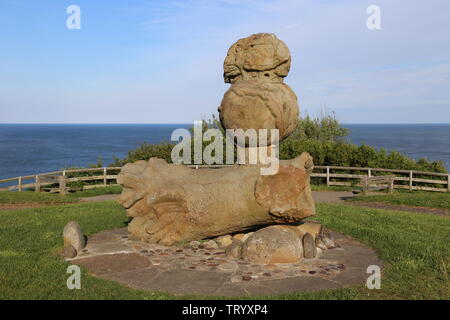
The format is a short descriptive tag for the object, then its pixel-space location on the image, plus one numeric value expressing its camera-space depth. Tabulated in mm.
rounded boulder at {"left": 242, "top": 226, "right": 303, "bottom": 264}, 6914
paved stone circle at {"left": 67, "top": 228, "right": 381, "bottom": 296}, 5852
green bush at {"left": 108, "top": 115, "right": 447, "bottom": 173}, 19875
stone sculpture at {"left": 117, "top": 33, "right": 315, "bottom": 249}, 7113
